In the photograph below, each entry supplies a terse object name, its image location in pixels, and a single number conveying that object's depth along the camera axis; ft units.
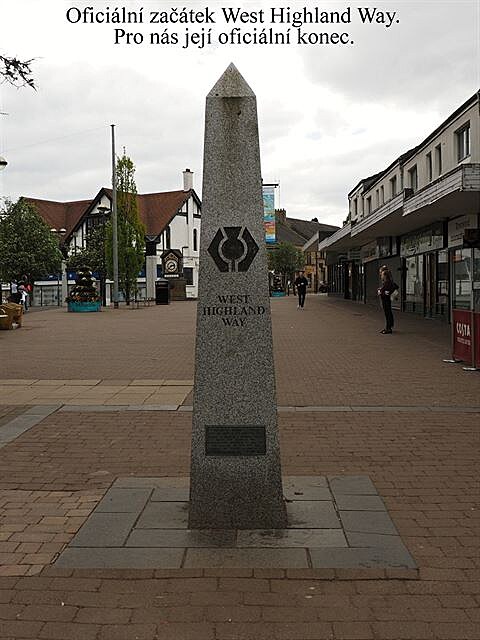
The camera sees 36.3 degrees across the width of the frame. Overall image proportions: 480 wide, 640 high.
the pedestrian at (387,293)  67.10
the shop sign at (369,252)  130.21
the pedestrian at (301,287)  130.52
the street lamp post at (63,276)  205.16
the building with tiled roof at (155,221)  214.28
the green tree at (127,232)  145.89
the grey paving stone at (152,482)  18.51
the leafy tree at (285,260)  296.92
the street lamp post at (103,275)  163.39
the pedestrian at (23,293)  131.51
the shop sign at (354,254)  155.66
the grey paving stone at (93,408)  29.55
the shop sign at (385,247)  117.08
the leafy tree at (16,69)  31.22
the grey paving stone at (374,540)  14.35
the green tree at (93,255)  196.54
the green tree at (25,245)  169.27
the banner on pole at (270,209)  114.93
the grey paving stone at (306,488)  17.26
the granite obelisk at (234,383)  15.26
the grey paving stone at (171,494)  17.16
